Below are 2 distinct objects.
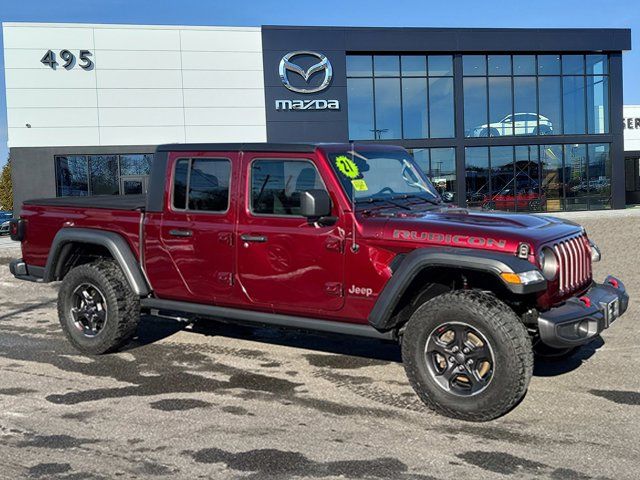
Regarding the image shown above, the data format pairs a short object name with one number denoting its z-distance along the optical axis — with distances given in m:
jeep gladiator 4.27
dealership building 25.80
